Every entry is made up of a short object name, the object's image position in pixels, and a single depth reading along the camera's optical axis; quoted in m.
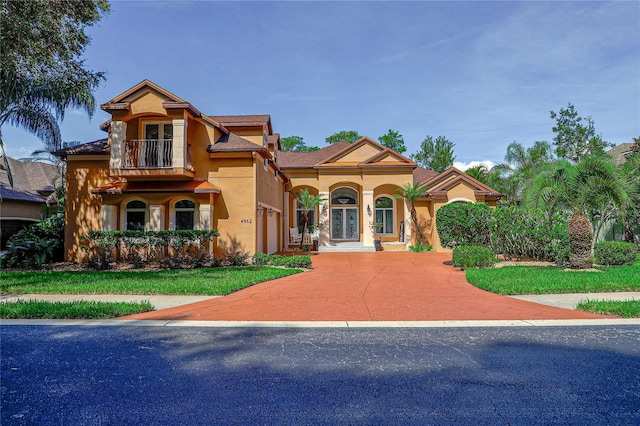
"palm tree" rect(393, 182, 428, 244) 22.72
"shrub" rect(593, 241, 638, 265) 14.05
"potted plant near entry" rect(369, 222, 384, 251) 23.30
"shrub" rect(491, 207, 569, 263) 14.12
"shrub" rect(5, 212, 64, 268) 14.45
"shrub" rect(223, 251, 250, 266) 14.87
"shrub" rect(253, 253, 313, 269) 14.34
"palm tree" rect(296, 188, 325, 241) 23.47
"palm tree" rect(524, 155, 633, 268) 12.12
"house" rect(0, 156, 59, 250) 22.39
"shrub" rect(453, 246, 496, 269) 13.68
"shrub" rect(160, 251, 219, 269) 14.29
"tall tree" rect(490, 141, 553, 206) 30.41
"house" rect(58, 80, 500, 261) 15.12
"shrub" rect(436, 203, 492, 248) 16.28
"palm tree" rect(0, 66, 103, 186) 14.20
